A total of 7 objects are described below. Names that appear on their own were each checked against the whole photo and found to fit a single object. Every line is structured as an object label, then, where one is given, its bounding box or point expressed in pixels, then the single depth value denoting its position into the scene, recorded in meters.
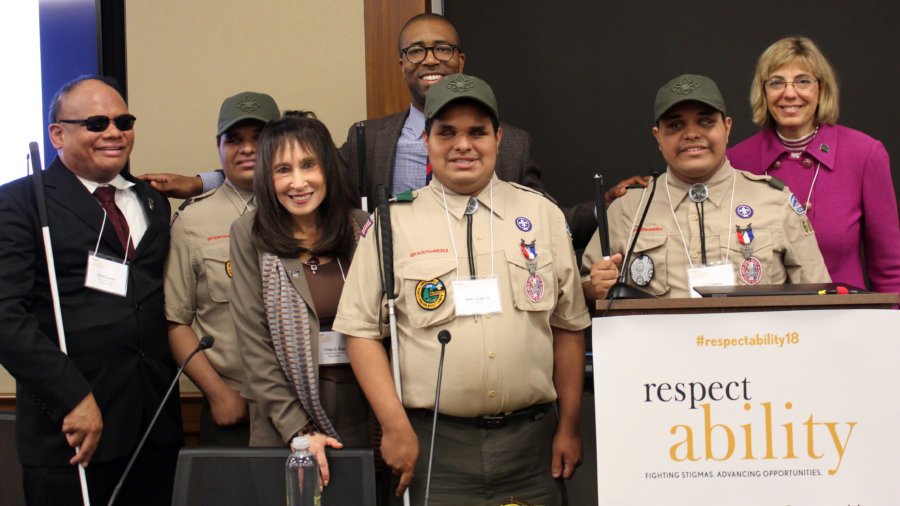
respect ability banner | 1.97
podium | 1.98
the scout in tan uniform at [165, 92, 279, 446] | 2.95
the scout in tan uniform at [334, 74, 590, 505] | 2.43
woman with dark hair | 2.57
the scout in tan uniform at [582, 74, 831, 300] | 2.62
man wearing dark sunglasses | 2.71
